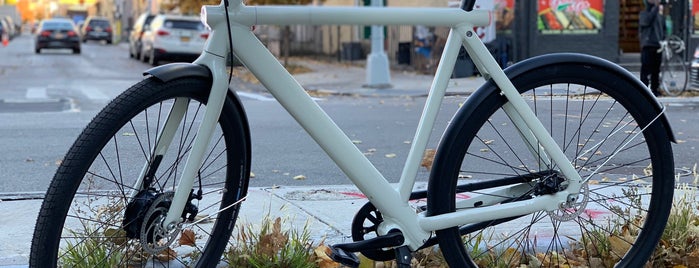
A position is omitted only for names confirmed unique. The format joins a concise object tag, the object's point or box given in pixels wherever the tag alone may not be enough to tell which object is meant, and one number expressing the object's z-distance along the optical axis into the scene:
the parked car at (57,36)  36.28
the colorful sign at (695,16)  14.22
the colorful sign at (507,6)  9.67
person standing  6.67
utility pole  17.23
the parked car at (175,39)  24.27
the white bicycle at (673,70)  9.66
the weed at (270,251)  3.56
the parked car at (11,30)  66.63
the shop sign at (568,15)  17.92
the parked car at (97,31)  54.91
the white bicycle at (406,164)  2.93
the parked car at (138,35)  29.04
